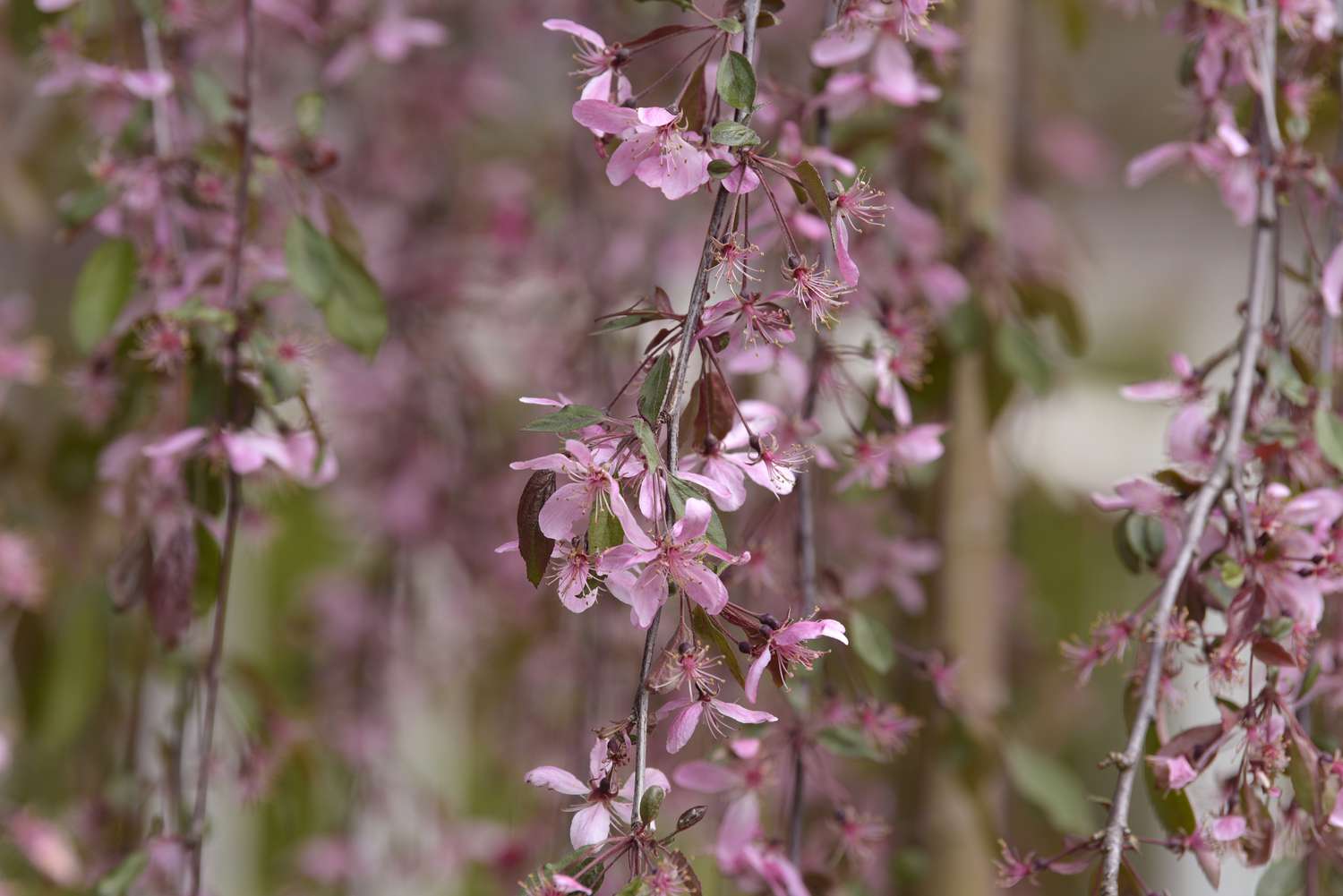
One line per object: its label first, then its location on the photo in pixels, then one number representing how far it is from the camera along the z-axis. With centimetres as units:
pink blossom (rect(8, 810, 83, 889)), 197
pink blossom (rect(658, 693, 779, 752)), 170
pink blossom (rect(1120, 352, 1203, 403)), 182
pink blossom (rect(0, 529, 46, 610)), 199
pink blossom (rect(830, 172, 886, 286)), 170
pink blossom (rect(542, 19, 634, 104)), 173
